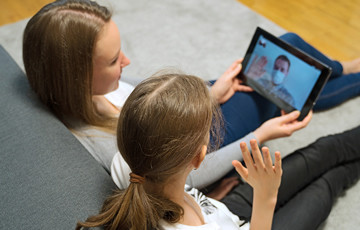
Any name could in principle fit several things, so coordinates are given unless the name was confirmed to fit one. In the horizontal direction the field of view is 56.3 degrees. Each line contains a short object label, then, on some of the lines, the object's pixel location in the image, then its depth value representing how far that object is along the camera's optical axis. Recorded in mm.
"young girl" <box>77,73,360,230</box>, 605
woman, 861
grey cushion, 749
